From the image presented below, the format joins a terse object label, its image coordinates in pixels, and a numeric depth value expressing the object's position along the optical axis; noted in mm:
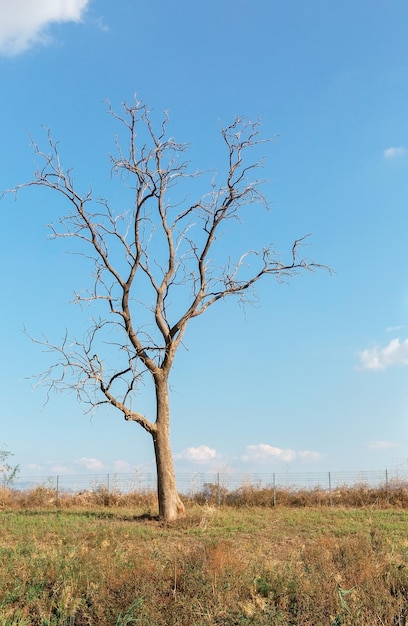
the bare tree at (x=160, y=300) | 20781
